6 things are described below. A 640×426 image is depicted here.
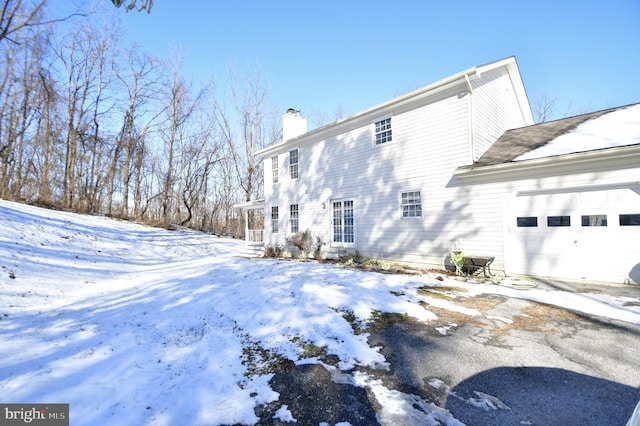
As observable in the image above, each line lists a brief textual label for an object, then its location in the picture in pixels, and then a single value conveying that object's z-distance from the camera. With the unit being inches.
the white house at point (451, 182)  273.4
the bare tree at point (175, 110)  908.6
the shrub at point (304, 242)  498.3
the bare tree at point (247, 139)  994.1
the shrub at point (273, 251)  551.9
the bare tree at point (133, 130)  836.0
